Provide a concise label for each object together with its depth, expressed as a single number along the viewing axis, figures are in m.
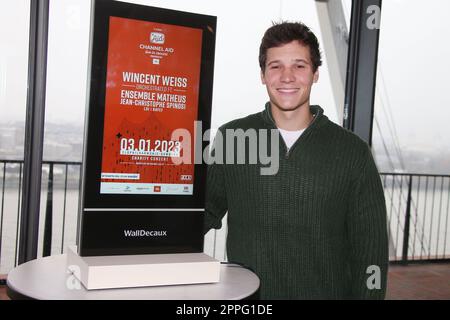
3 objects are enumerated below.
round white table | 0.89
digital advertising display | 1.01
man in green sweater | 1.50
